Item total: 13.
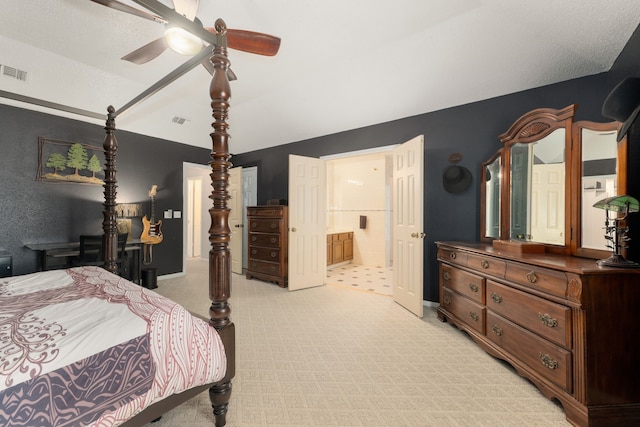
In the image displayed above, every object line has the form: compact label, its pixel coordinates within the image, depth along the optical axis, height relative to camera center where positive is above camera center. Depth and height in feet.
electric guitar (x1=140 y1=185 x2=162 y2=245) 14.97 -0.89
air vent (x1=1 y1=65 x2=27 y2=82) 9.82 +5.42
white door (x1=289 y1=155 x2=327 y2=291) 14.16 -0.47
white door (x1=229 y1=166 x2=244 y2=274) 18.24 -0.02
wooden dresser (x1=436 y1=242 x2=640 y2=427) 5.14 -2.56
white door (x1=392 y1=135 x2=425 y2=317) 10.53 -0.47
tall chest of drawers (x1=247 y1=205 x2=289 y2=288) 14.76 -1.77
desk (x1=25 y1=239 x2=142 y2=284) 11.01 -1.68
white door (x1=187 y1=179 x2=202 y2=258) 25.46 -0.32
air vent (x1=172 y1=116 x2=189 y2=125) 15.37 +5.59
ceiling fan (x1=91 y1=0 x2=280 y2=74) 5.79 +4.32
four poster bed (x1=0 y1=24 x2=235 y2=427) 3.03 -1.80
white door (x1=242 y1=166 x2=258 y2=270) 18.63 +1.51
